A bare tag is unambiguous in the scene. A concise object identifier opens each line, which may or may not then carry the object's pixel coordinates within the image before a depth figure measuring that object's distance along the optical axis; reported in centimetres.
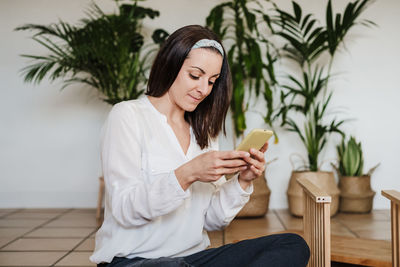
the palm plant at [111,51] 311
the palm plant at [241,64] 331
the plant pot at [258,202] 337
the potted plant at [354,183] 351
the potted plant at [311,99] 333
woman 110
